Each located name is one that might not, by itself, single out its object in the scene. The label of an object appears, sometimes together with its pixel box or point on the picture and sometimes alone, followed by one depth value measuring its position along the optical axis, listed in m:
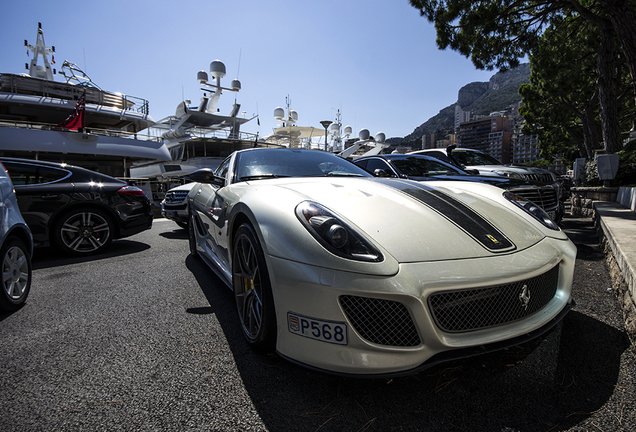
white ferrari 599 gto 1.31
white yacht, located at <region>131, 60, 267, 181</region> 24.12
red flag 14.40
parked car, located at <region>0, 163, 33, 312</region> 2.44
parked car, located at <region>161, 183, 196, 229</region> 6.20
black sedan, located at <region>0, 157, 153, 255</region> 4.18
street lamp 24.61
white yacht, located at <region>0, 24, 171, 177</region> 13.94
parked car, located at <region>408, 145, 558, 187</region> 6.95
